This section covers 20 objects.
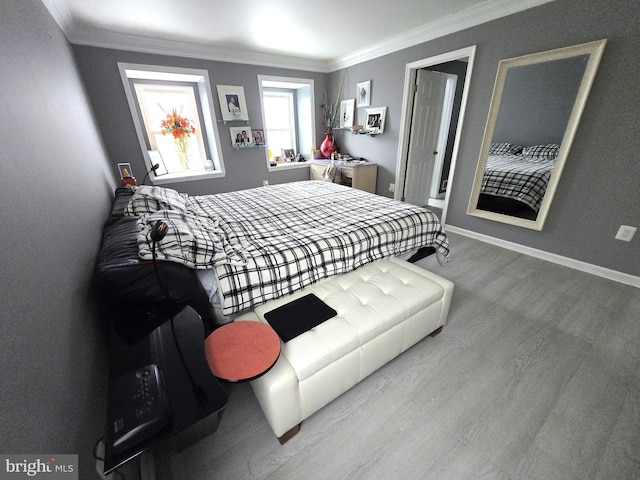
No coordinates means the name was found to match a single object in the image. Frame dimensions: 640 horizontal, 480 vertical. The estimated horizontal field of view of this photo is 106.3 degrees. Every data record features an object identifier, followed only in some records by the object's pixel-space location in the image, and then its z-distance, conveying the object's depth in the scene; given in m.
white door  3.39
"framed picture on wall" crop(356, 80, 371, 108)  3.75
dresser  3.81
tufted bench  1.03
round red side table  0.90
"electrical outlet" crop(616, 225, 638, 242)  2.01
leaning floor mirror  2.06
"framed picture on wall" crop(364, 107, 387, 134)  3.66
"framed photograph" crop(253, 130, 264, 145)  3.85
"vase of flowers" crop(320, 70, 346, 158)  4.38
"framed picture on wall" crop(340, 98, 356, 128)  4.06
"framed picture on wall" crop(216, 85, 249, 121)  3.46
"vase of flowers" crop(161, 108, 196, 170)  3.40
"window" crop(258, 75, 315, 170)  4.20
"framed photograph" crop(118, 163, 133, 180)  3.10
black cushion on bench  1.16
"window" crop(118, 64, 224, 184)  3.13
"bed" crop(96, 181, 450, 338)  1.15
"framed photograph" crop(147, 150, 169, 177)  3.33
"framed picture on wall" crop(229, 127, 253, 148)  3.67
